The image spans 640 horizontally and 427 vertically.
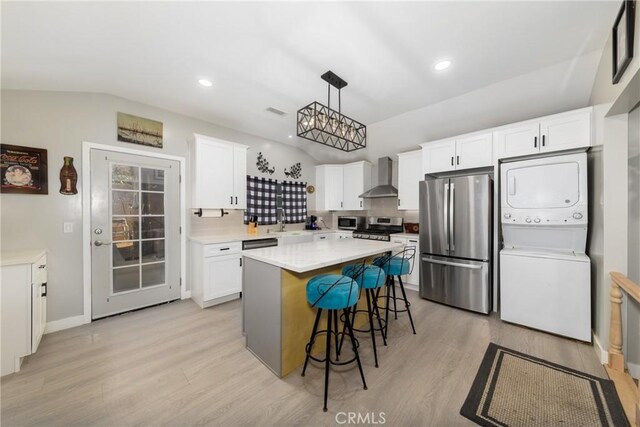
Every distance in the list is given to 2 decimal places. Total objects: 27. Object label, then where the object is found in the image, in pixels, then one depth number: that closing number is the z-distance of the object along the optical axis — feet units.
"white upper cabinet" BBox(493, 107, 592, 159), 8.09
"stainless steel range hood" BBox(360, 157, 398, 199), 15.31
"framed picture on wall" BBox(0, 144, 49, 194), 7.70
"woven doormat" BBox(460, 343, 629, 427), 5.00
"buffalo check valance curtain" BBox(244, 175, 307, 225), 14.40
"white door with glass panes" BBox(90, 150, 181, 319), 9.45
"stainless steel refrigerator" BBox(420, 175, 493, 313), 9.84
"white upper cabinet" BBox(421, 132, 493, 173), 10.23
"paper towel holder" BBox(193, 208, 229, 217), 11.97
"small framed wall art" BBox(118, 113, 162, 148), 9.91
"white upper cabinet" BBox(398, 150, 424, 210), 13.57
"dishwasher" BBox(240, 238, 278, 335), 11.96
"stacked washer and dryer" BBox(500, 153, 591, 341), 7.93
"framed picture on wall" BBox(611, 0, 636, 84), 4.95
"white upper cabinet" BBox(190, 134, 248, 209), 11.34
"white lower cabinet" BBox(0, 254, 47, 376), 6.19
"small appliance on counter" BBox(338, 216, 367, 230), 17.13
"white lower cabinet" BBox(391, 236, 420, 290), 12.88
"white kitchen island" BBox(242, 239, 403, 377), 6.17
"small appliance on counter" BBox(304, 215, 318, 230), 17.30
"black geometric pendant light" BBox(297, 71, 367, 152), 7.33
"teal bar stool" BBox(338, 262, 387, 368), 6.96
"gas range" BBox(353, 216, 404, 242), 14.21
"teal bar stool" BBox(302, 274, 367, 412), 5.61
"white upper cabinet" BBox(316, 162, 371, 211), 16.96
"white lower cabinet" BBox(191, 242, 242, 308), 10.60
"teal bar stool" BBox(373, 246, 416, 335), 8.26
